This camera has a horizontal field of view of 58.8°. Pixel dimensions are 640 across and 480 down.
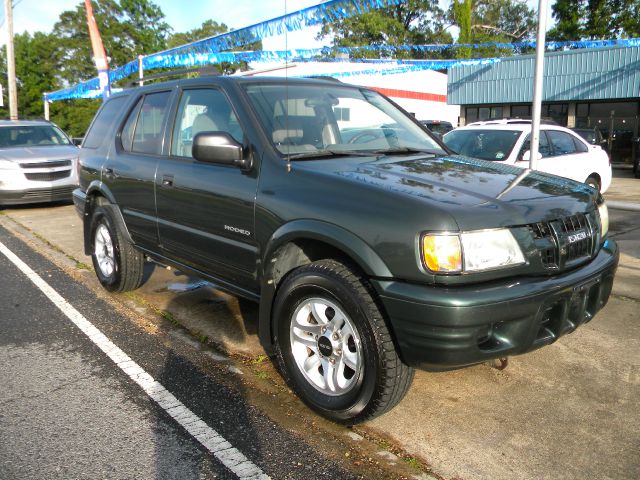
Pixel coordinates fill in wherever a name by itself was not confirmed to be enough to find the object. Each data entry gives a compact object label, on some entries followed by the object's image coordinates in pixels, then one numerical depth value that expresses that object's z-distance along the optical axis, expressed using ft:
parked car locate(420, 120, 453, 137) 76.80
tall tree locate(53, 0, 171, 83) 202.08
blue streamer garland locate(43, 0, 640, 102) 31.83
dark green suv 8.55
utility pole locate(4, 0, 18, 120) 76.98
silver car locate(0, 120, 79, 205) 34.40
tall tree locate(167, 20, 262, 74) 237.45
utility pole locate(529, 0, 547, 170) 23.56
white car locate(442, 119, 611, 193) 28.66
